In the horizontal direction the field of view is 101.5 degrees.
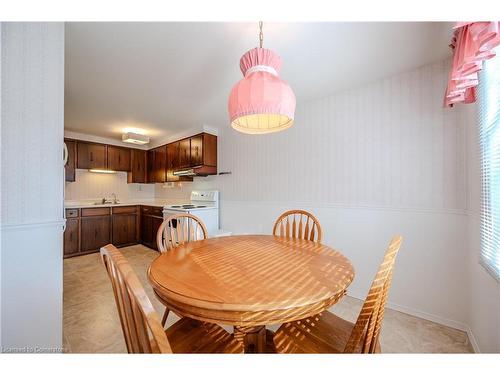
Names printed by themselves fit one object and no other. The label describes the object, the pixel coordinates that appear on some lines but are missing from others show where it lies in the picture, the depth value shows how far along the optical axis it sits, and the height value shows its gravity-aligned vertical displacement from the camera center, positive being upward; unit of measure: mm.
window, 1162 +159
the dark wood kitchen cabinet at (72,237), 3434 -884
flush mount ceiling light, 3662 +886
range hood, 3611 +280
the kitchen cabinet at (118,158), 4289 +601
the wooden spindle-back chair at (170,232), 1540 -367
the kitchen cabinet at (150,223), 3880 -736
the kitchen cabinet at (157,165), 4375 +485
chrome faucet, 4379 -313
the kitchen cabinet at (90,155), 3895 +599
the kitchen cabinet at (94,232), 3631 -850
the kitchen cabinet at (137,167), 4652 +431
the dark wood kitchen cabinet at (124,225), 4020 -803
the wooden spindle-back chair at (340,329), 686 -699
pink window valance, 913 +671
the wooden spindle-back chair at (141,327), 504 -392
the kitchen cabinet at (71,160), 3715 +465
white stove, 3379 -378
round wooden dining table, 706 -406
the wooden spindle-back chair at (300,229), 1695 -373
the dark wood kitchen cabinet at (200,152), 3539 +618
